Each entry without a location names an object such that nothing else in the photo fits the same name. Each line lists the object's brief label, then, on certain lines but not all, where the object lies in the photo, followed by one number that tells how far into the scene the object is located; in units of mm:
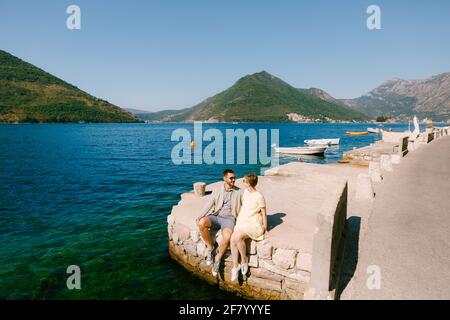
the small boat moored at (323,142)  60322
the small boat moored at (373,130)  119162
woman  6859
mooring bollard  11412
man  7418
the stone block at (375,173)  14609
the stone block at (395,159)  20714
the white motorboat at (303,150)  47938
